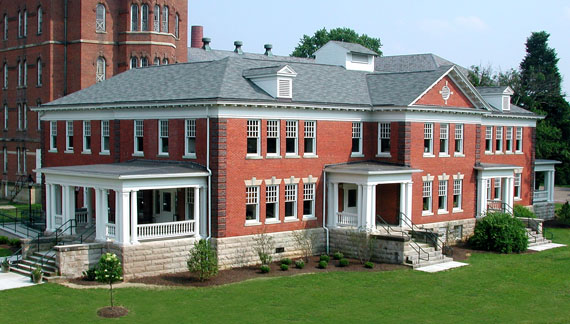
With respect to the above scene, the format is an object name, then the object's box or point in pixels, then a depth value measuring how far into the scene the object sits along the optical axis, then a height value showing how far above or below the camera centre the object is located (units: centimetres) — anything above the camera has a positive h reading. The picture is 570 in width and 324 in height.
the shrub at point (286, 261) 3329 -634
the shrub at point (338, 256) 3488 -631
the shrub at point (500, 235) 3850 -575
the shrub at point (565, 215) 5080 -600
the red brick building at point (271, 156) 3222 -137
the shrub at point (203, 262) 2945 -571
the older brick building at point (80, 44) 5875 +745
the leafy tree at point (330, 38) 10400 +1425
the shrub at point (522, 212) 4519 -520
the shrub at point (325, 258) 3428 -633
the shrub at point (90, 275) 2917 -619
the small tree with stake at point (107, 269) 2850 -580
